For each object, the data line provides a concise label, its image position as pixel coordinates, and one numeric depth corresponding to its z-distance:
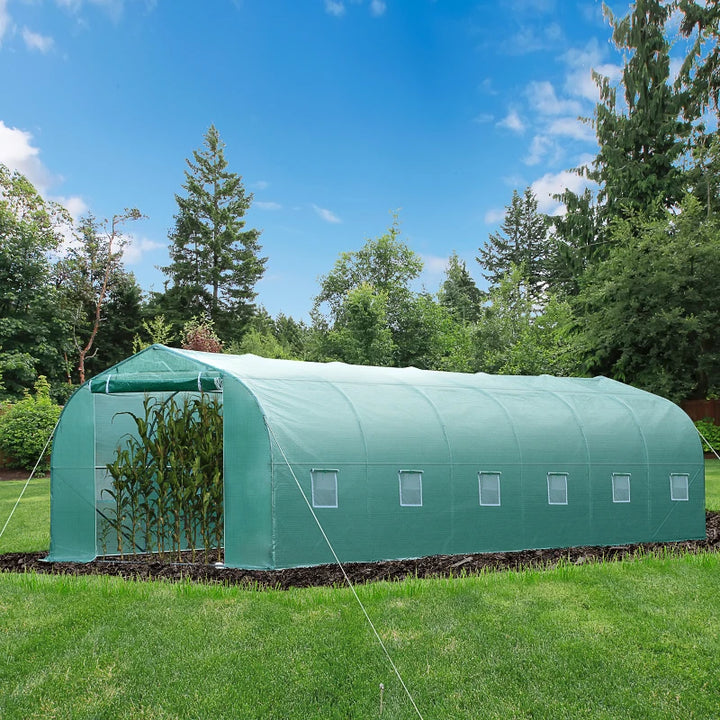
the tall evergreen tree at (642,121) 26.97
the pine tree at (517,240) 49.06
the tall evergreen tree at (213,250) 38.84
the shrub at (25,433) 20.70
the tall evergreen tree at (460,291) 45.94
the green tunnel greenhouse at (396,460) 7.02
